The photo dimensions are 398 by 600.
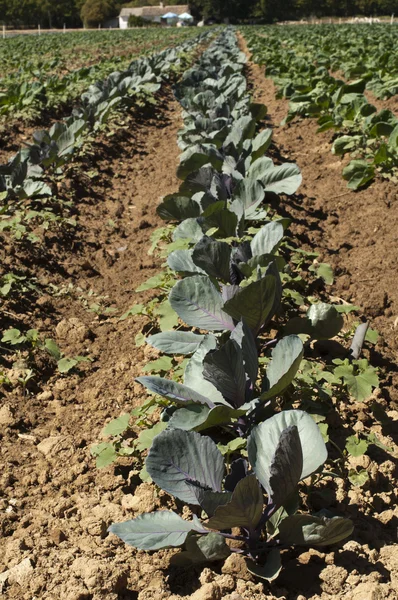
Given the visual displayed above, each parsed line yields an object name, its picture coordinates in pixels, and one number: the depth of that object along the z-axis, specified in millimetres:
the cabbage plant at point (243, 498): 1790
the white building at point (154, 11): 87375
